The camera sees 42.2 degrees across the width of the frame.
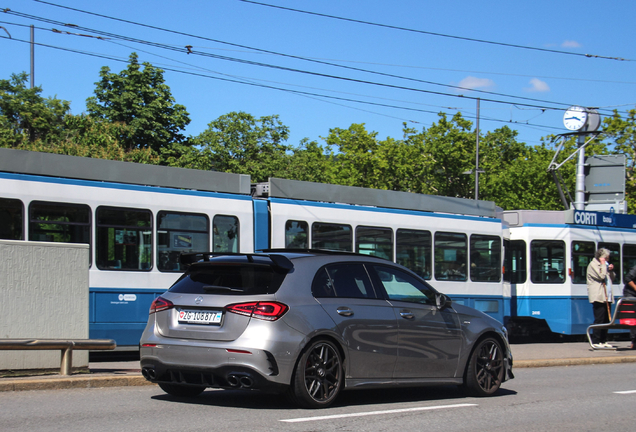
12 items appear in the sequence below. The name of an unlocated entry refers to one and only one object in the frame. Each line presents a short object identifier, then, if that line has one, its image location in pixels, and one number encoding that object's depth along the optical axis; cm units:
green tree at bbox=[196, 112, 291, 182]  4825
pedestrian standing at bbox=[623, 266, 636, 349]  1669
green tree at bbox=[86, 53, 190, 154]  4856
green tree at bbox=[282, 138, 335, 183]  5094
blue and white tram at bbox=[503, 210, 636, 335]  2009
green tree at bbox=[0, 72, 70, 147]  4556
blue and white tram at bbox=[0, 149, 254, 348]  1224
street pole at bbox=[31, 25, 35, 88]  5003
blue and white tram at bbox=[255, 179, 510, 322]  1529
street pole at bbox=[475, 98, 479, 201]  5062
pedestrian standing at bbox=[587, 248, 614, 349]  1677
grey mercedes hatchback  737
